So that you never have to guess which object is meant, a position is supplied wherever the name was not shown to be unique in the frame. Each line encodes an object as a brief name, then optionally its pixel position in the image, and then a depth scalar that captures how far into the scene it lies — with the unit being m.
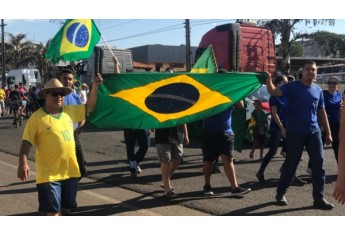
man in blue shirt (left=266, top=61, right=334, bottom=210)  5.92
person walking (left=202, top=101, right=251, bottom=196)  6.48
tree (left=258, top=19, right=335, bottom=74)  26.08
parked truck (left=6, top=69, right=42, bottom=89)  37.75
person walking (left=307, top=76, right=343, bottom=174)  7.62
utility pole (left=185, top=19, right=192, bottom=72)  27.41
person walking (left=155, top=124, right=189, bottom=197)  6.47
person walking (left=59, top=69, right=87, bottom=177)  5.65
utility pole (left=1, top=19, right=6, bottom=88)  43.38
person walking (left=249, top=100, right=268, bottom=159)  9.82
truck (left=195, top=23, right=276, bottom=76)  17.45
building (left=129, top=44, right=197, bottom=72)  53.66
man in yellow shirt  4.39
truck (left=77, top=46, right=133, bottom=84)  23.16
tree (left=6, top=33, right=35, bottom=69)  52.25
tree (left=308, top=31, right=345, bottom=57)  63.79
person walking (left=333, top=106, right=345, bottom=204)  3.34
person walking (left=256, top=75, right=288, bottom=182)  7.30
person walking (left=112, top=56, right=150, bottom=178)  8.05
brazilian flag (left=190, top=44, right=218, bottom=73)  7.64
